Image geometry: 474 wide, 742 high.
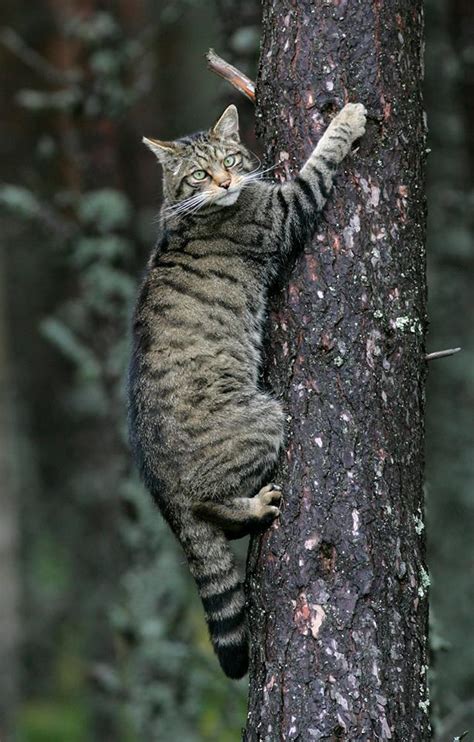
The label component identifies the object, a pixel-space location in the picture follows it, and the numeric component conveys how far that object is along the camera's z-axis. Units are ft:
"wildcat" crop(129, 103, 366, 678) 26.63
